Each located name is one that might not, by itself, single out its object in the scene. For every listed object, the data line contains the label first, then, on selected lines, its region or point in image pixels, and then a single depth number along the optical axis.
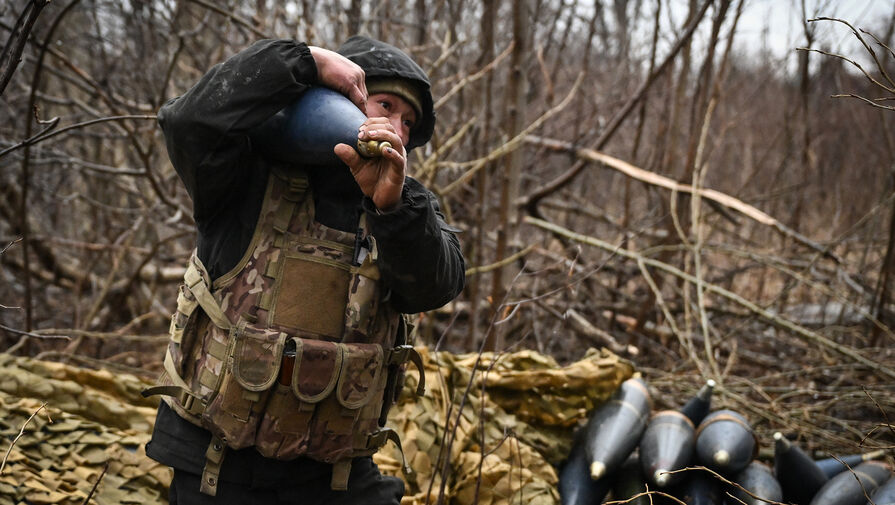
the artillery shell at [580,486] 2.76
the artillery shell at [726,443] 2.64
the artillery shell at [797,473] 2.74
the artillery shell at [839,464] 2.83
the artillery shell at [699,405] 2.97
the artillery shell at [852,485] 2.59
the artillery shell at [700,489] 2.61
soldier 1.70
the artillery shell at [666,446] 2.65
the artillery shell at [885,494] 2.49
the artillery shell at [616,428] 2.75
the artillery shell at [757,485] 2.63
